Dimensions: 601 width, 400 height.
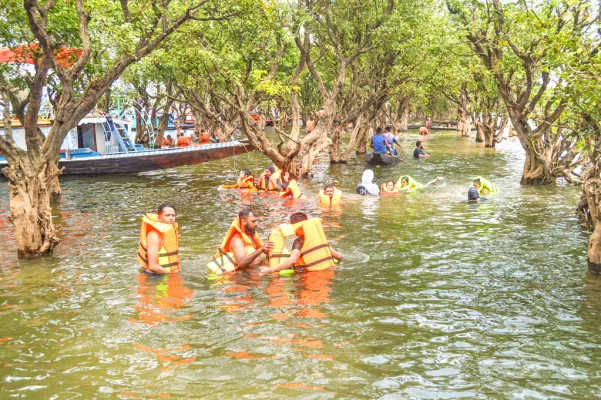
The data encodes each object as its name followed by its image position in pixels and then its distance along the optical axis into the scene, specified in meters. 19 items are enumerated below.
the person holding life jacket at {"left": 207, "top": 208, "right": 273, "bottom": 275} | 9.86
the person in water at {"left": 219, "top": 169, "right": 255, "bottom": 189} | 21.33
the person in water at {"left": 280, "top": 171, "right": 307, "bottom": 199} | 18.97
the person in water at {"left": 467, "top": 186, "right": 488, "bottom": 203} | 17.33
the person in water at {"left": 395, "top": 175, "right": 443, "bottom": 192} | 19.92
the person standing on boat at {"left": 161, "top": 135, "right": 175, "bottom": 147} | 35.41
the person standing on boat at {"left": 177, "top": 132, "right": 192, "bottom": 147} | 34.69
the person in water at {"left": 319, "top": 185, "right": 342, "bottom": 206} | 17.17
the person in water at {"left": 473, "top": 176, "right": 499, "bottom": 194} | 18.82
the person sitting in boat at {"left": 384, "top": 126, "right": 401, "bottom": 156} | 28.72
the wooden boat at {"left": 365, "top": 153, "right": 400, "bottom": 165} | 28.62
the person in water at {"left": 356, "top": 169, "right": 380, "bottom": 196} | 19.33
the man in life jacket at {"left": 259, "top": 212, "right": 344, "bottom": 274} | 9.53
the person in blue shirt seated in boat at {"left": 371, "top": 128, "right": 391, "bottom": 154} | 28.53
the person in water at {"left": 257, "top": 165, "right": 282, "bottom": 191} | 20.73
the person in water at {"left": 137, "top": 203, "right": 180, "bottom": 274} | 9.52
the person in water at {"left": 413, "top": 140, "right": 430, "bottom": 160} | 31.03
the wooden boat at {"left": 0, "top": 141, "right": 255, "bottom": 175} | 25.91
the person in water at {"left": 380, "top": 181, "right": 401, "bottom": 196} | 19.38
